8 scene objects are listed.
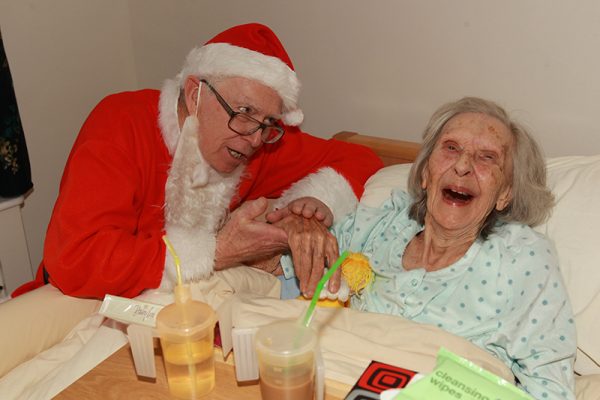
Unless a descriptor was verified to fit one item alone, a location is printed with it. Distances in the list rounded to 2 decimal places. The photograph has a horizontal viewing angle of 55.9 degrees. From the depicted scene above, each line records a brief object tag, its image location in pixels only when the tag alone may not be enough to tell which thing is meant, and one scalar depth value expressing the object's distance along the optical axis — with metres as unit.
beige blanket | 1.15
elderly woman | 1.36
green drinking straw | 0.88
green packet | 0.81
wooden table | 1.04
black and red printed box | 0.91
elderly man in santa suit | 1.58
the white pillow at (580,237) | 1.52
